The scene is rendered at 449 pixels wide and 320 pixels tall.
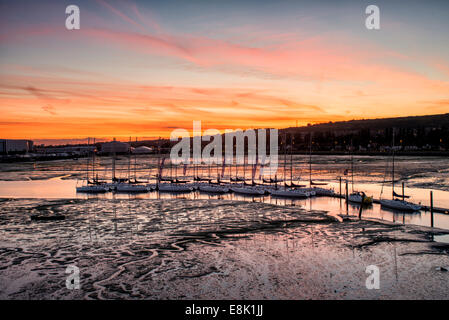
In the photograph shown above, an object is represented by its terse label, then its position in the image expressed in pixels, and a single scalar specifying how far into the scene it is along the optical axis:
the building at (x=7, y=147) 189.75
